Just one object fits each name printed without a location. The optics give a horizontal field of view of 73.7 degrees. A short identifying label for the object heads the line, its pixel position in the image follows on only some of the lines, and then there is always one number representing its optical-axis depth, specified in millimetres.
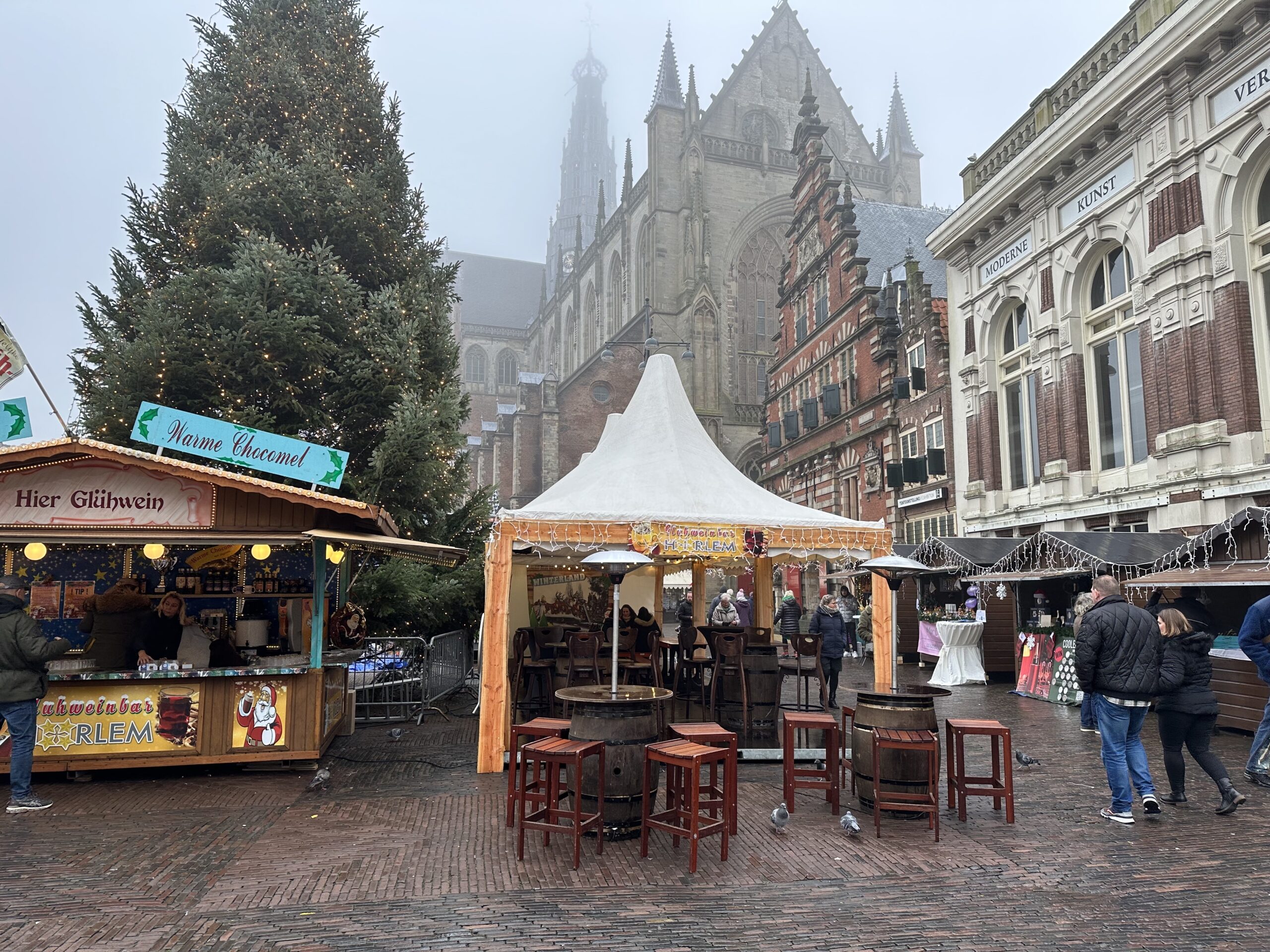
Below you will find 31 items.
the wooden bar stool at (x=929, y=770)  6258
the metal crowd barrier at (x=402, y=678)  12117
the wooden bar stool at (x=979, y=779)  6477
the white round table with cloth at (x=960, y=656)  16172
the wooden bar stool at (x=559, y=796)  5660
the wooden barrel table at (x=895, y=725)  6578
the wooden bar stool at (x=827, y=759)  6914
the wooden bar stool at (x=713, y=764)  5992
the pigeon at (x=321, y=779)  7695
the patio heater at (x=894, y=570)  8352
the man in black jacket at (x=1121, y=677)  6453
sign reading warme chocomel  9469
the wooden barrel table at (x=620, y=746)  6141
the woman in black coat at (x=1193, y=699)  6688
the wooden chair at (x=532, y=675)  10727
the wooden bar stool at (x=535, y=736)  6215
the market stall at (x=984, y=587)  16594
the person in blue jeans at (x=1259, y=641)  7473
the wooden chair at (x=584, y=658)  10062
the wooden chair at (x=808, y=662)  10438
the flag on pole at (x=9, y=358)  8477
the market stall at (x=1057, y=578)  13133
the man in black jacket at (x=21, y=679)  7062
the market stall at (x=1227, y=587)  10047
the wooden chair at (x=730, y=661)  9844
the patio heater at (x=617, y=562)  7195
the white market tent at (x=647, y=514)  8953
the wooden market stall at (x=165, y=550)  8156
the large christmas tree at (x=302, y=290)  13234
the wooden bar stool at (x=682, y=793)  5562
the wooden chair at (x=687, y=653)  11844
